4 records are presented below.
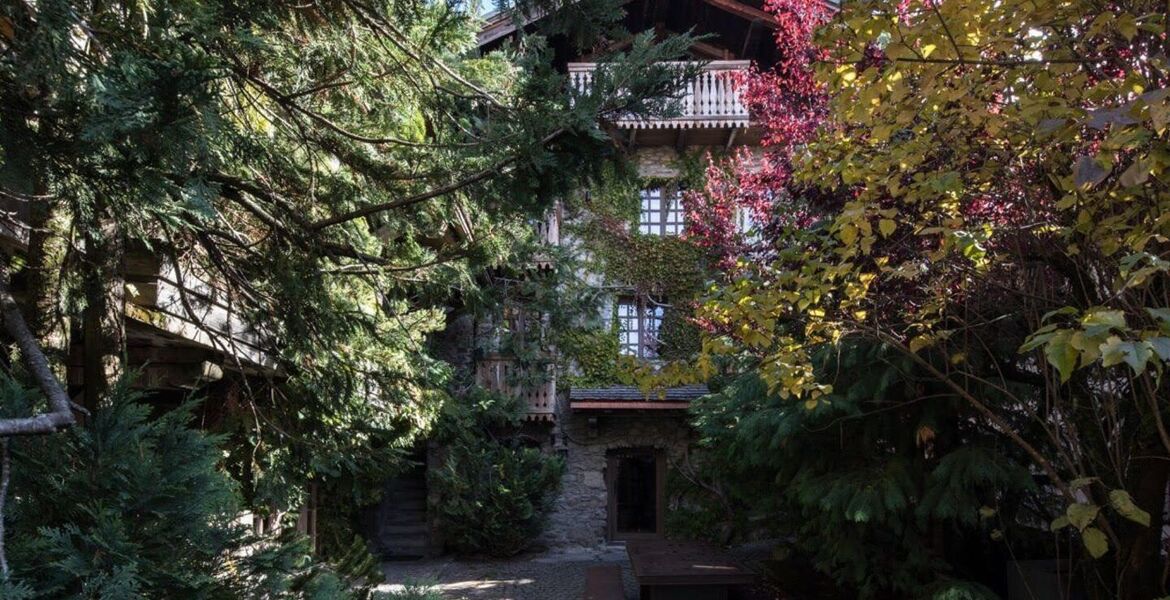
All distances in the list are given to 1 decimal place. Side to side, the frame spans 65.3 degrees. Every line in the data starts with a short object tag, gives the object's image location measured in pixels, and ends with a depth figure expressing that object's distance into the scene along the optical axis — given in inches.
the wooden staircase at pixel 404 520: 562.3
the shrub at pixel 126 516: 107.5
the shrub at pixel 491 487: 524.7
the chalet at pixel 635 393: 568.1
